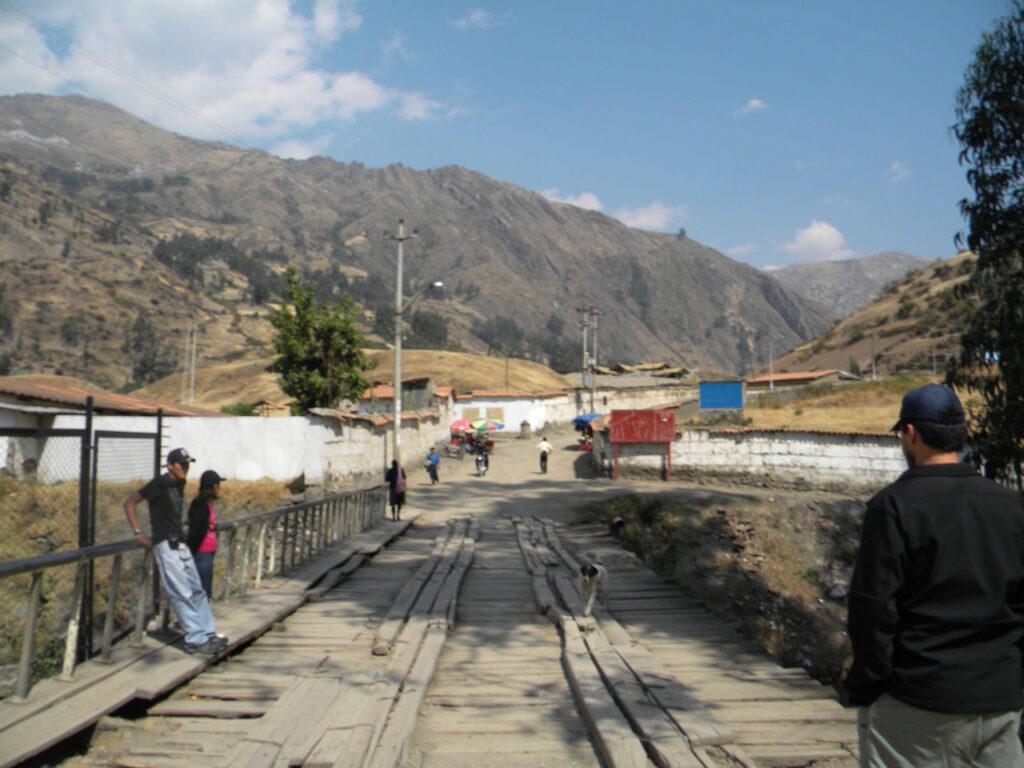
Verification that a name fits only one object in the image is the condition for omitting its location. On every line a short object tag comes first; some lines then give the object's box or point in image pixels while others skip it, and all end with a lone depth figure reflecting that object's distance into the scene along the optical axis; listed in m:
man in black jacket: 2.73
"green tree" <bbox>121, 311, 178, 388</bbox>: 86.06
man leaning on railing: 6.09
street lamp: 26.06
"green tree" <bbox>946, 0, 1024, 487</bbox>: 10.27
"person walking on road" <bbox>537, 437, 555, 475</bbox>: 34.88
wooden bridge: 4.49
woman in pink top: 6.83
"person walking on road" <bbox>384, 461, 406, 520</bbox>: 19.41
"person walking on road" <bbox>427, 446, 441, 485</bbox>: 29.81
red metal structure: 30.94
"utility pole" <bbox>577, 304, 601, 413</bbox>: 61.69
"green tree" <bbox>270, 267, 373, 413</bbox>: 36.38
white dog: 8.27
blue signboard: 44.16
